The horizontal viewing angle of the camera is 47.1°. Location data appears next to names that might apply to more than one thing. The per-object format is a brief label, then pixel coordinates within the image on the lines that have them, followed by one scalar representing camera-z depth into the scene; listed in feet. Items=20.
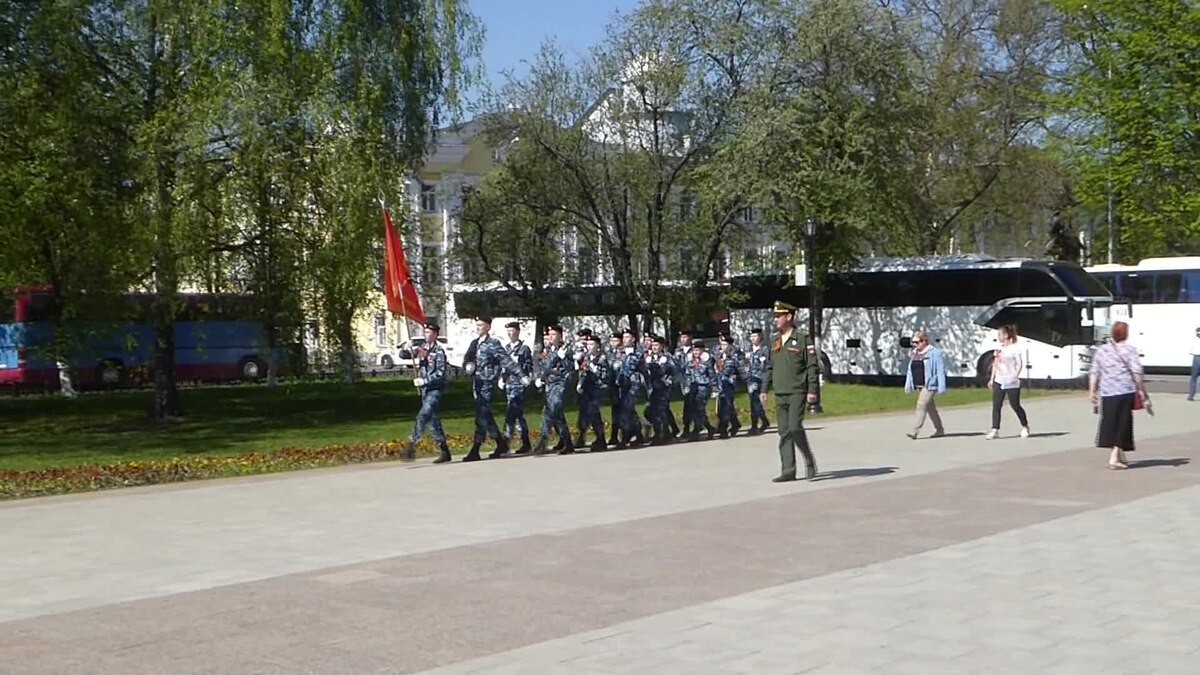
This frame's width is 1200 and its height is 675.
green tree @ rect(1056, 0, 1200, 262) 143.02
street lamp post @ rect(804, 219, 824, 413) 134.10
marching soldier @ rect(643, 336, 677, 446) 73.61
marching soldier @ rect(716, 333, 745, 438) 78.33
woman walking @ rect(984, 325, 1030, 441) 72.74
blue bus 95.20
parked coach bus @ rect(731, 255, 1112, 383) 127.54
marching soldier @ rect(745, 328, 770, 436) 80.43
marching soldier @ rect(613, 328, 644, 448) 71.92
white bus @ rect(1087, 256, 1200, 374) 145.28
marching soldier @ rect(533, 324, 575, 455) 67.00
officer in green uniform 52.60
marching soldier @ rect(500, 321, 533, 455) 65.00
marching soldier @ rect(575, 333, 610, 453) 69.41
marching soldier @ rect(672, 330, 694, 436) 76.84
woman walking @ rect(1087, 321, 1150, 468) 54.39
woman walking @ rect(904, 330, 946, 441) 72.79
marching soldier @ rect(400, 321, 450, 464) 61.52
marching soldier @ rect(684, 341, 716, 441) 77.00
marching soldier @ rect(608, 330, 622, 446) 71.72
